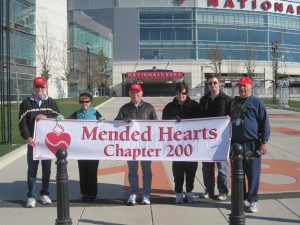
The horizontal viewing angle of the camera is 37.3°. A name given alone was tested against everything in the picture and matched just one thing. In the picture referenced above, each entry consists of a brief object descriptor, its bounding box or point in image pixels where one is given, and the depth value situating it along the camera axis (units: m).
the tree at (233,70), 84.06
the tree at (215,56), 77.46
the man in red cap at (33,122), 7.05
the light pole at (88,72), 49.35
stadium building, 87.62
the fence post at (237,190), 5.13
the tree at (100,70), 62.26
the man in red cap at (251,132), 6.59
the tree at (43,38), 52.49
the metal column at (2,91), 13.13
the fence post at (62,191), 5.07
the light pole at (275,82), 46.02
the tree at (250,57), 82.61
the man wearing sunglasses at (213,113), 7.07
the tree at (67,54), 56.70
